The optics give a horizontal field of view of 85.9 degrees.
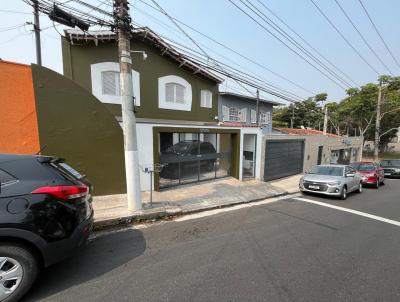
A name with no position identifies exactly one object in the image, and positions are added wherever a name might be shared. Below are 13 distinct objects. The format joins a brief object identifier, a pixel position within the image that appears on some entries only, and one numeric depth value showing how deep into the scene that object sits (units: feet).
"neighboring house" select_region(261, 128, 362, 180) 39.82
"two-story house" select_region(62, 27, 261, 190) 27.30
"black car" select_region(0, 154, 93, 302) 8.20
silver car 28.07
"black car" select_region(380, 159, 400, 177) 54.13
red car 39.09
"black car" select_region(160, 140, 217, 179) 28.40
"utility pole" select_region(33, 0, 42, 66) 31.30
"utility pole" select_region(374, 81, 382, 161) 68.91
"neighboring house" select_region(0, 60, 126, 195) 18.74
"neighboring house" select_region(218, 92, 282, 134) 51.57
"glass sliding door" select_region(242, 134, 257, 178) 37.60
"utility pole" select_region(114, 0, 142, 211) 17.25
